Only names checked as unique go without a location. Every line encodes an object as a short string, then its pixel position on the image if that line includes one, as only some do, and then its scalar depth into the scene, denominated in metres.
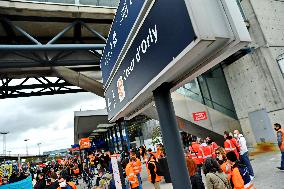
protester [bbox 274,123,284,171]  8.88
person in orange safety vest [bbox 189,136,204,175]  10.12
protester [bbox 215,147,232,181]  4.87
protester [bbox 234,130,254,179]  9.14
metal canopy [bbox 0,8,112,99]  9.45
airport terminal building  13.59
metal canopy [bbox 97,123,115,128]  24.74
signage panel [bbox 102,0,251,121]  1.26
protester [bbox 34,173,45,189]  10.00
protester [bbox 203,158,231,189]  4.42
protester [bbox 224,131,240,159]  9.46
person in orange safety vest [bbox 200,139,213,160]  9.98
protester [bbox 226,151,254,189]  4.52
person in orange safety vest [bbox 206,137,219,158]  10.30
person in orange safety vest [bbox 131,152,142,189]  9.34
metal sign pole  1.93
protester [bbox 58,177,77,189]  7.19
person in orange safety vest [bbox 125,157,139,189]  9.26
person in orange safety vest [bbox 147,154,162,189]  9.38
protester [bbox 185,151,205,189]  6.93
